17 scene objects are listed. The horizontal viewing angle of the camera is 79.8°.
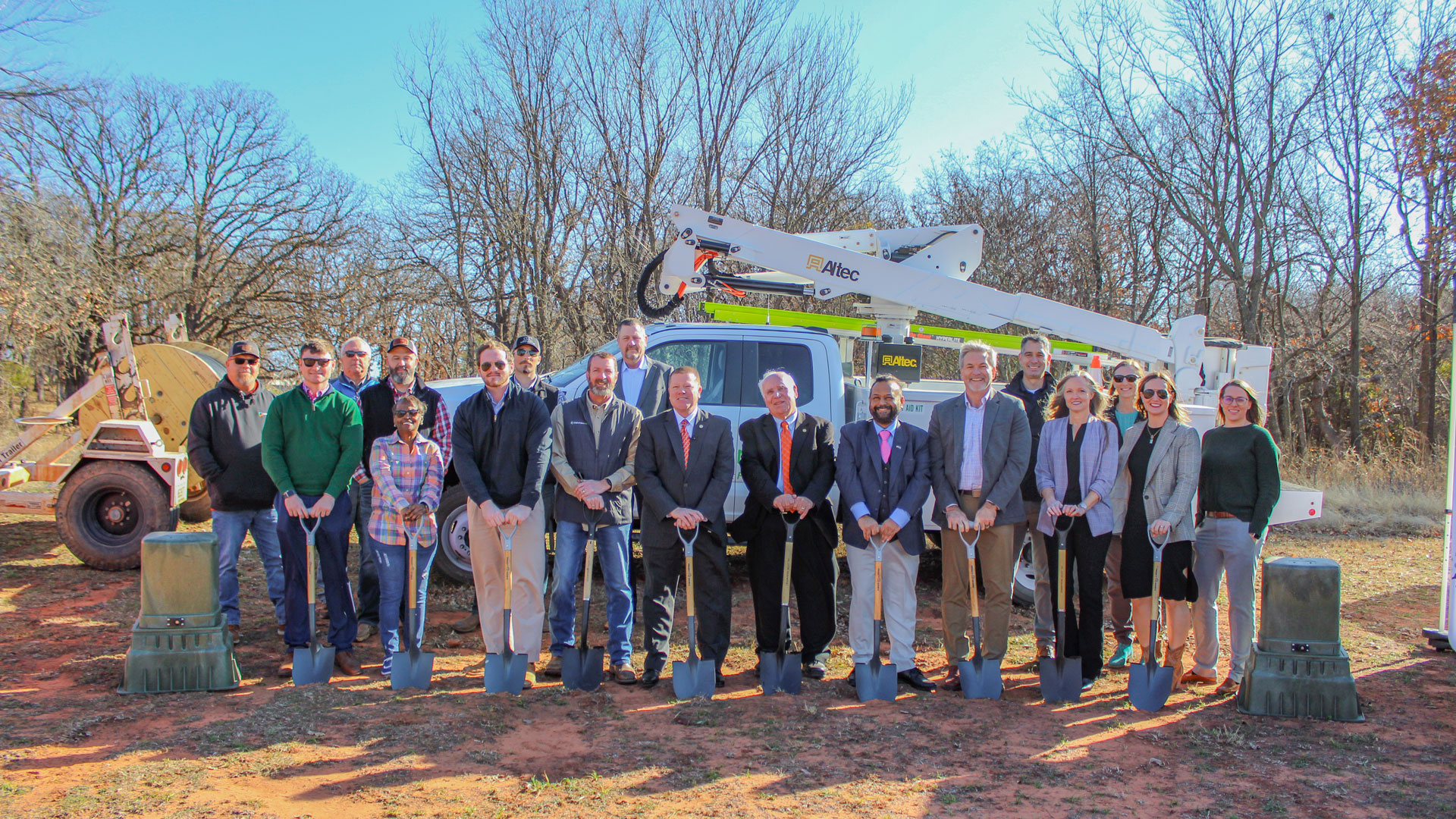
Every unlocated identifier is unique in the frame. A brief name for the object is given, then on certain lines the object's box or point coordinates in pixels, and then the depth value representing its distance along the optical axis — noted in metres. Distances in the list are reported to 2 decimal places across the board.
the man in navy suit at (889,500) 4.96
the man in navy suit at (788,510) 5.03
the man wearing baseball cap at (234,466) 5.39
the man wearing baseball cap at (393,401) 5.31
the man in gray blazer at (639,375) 5.67
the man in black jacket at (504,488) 4.90
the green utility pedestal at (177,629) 4.64
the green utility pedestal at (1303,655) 4.59
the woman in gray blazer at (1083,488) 4.95
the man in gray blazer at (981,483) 4.96
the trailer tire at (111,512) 7.38
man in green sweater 4.98
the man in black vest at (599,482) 4.96
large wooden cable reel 8.42
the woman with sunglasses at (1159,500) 4.83
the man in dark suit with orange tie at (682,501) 4.96
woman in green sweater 4.82
